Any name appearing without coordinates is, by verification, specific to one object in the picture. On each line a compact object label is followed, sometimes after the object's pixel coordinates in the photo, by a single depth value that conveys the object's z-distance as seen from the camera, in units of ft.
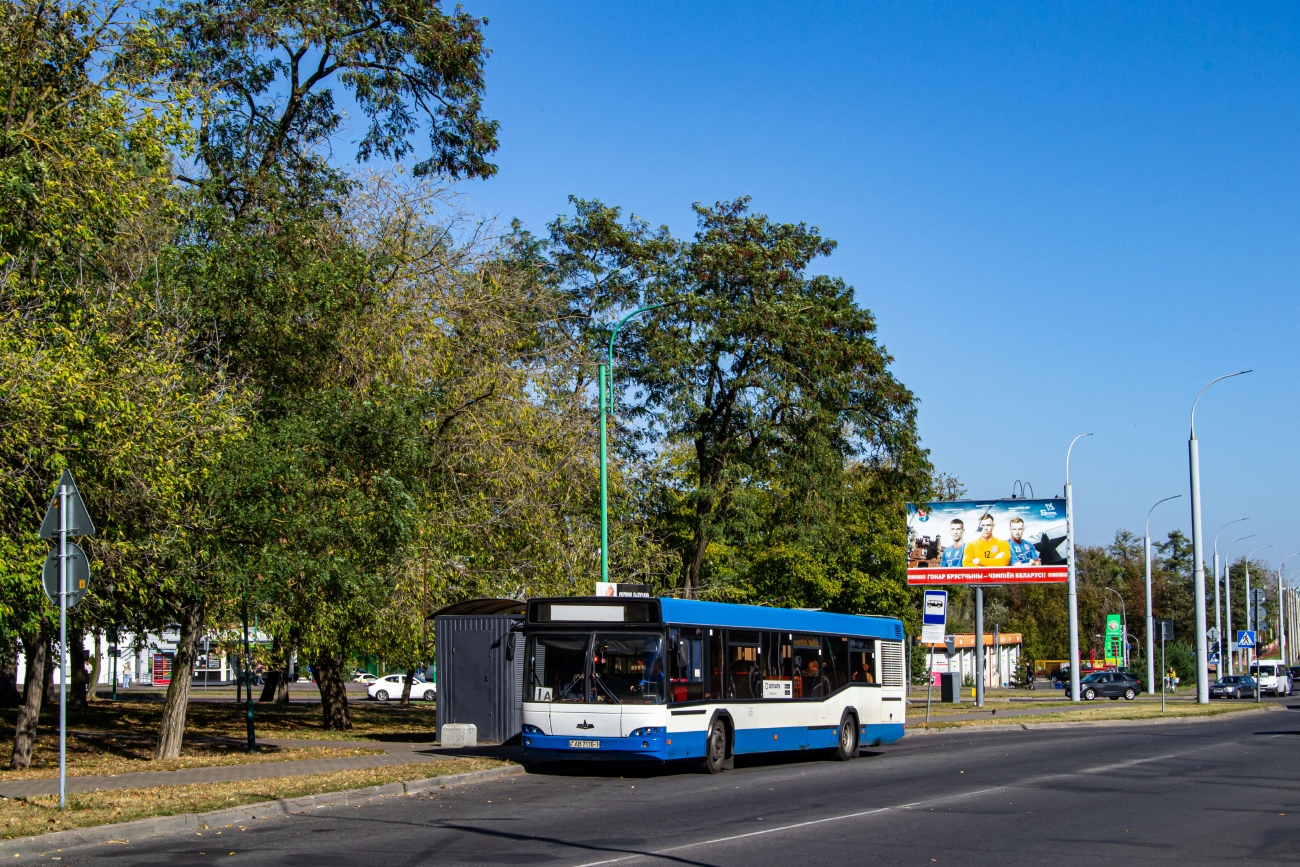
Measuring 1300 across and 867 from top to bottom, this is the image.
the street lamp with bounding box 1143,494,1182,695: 202.68
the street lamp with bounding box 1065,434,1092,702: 170.71
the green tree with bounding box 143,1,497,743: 62.85
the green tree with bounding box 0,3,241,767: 48.19
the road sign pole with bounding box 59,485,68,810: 42.47
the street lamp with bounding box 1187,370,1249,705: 152.87
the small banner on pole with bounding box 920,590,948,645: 111.45
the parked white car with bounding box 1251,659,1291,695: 235.20
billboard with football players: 148.25
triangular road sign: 43.19
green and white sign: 249.34
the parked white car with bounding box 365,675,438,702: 208.64
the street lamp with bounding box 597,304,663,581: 79.30
